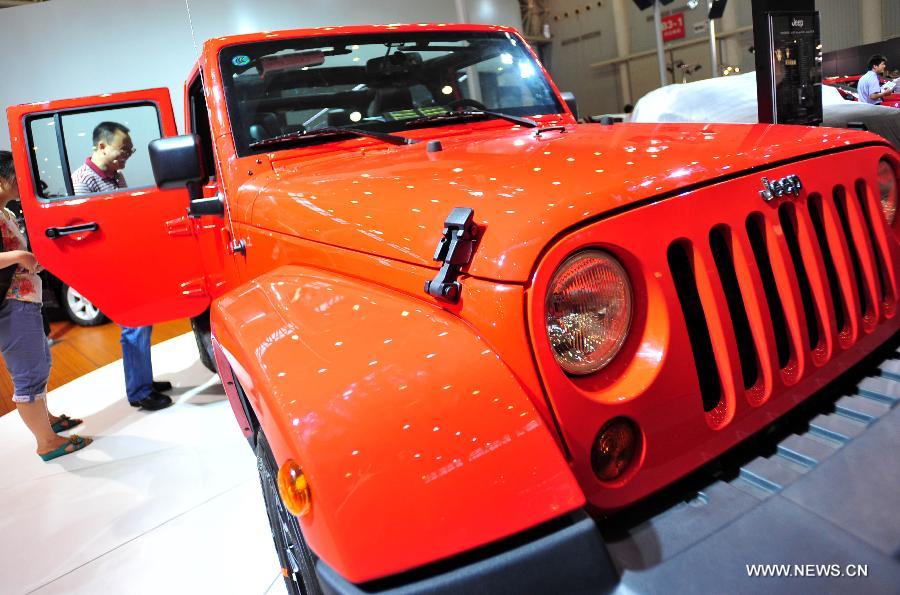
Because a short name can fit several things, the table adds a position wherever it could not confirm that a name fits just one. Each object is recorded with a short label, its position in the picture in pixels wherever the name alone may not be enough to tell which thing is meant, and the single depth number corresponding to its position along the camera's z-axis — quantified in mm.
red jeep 964
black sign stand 3396
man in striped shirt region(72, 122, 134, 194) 3689
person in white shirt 8406
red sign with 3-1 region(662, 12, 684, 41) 12203
